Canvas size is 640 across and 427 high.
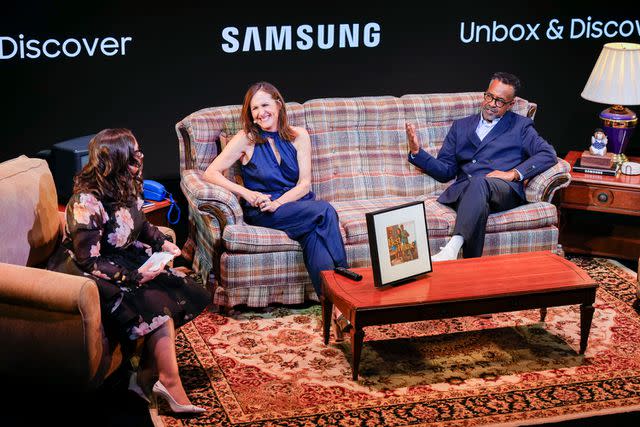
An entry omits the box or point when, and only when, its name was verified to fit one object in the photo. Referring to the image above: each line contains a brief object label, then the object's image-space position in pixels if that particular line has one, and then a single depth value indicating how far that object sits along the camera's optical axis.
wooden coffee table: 4.36
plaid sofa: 5.19
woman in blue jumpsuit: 5.18
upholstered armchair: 3.86
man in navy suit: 5.68
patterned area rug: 4.18
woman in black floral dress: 4.04
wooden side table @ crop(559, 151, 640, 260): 6.02
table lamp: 6.14
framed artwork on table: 4.48
